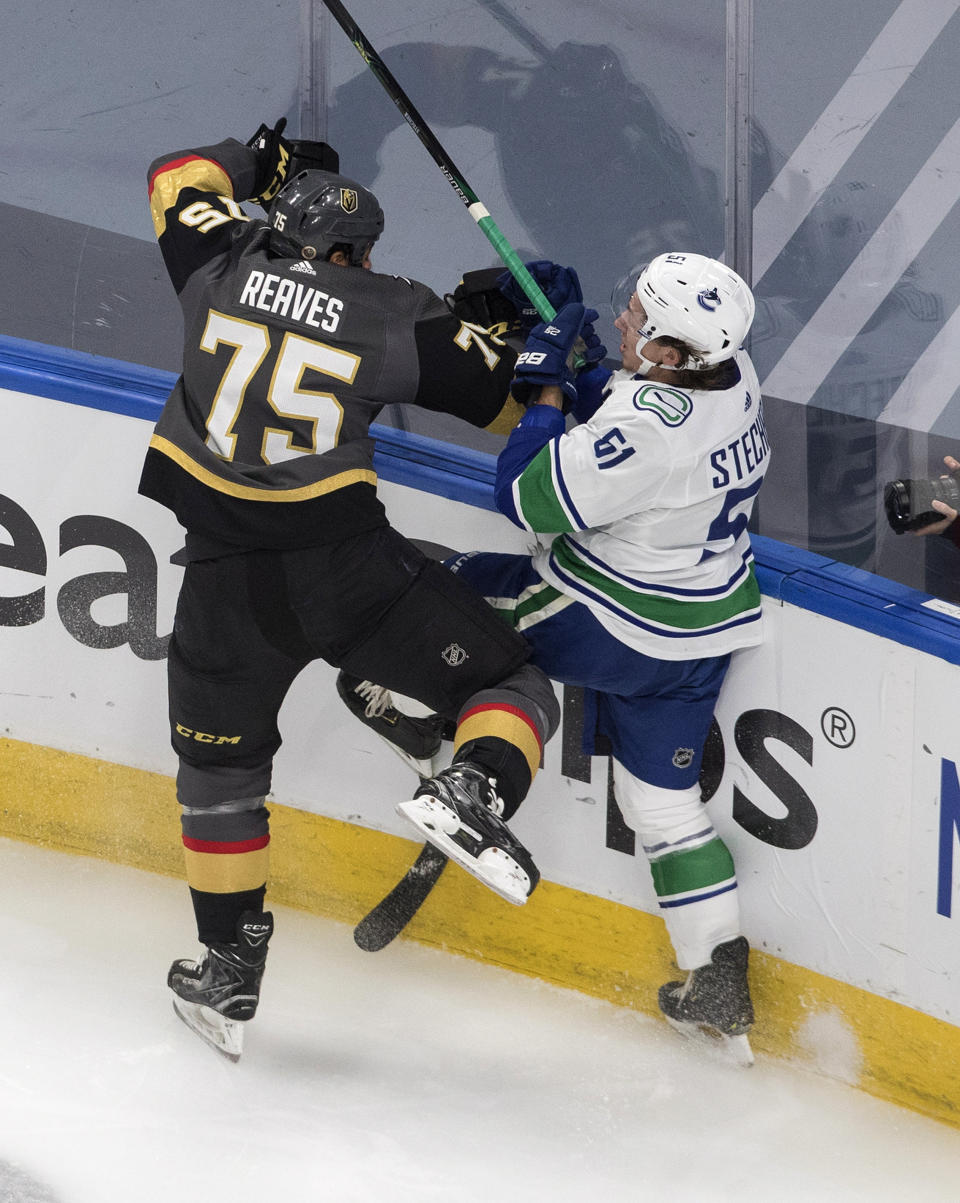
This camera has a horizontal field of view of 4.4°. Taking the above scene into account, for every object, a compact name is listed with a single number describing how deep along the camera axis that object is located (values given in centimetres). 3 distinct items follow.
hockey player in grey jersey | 2613
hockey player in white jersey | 2606
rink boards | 2627
